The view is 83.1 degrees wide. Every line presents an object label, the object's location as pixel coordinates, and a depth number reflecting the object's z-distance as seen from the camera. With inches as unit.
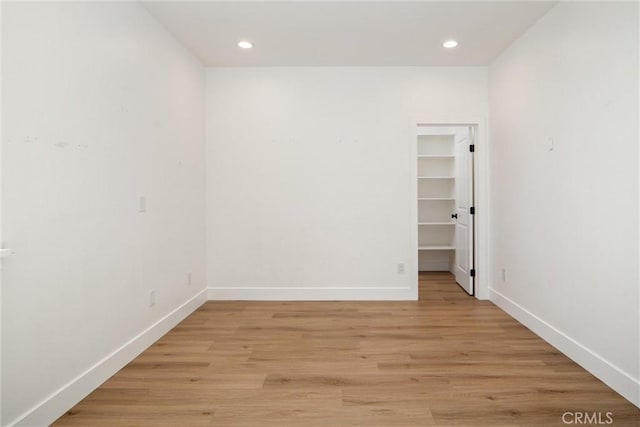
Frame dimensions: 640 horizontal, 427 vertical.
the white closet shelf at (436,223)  216.7
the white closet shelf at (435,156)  215.3
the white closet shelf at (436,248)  213.9
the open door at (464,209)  169.6
